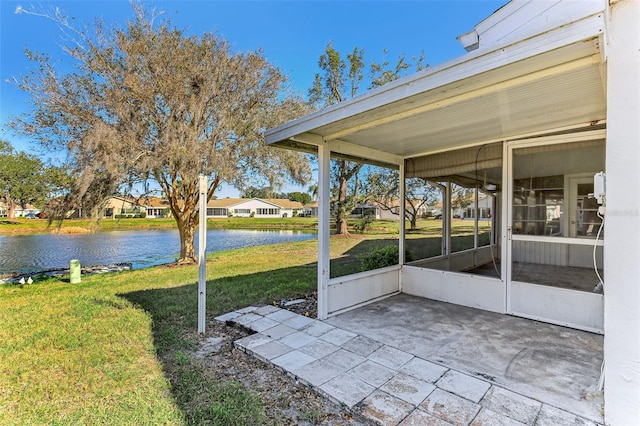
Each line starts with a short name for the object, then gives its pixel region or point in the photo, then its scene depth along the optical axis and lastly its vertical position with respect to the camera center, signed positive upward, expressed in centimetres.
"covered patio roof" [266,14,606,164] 172 +92
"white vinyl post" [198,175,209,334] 338 -49
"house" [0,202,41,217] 2866 +2
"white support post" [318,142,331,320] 356 -18
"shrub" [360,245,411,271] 475 -75
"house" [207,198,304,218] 4400 +55
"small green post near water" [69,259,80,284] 699 -144
